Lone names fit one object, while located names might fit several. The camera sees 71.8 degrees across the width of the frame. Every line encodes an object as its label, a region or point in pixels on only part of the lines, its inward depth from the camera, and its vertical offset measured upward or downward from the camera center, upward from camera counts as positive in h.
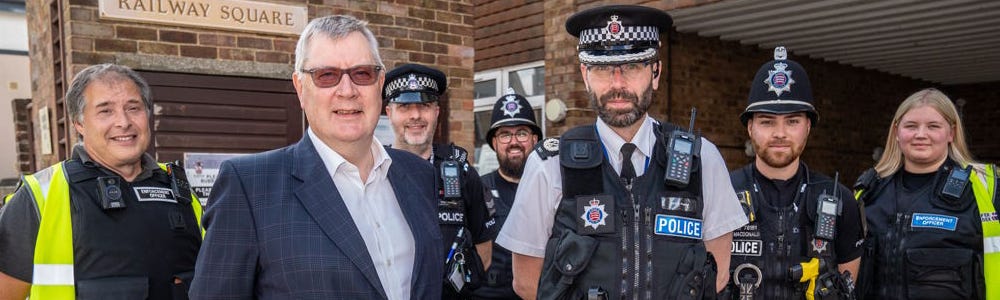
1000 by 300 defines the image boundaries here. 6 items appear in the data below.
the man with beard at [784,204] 2.97 -0.37
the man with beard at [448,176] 3.08 -0.25
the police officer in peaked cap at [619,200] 2.21 -0.26
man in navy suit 1.73 -0.22
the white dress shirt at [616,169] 2.36 -0.26
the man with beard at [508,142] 4.34 -0.12
